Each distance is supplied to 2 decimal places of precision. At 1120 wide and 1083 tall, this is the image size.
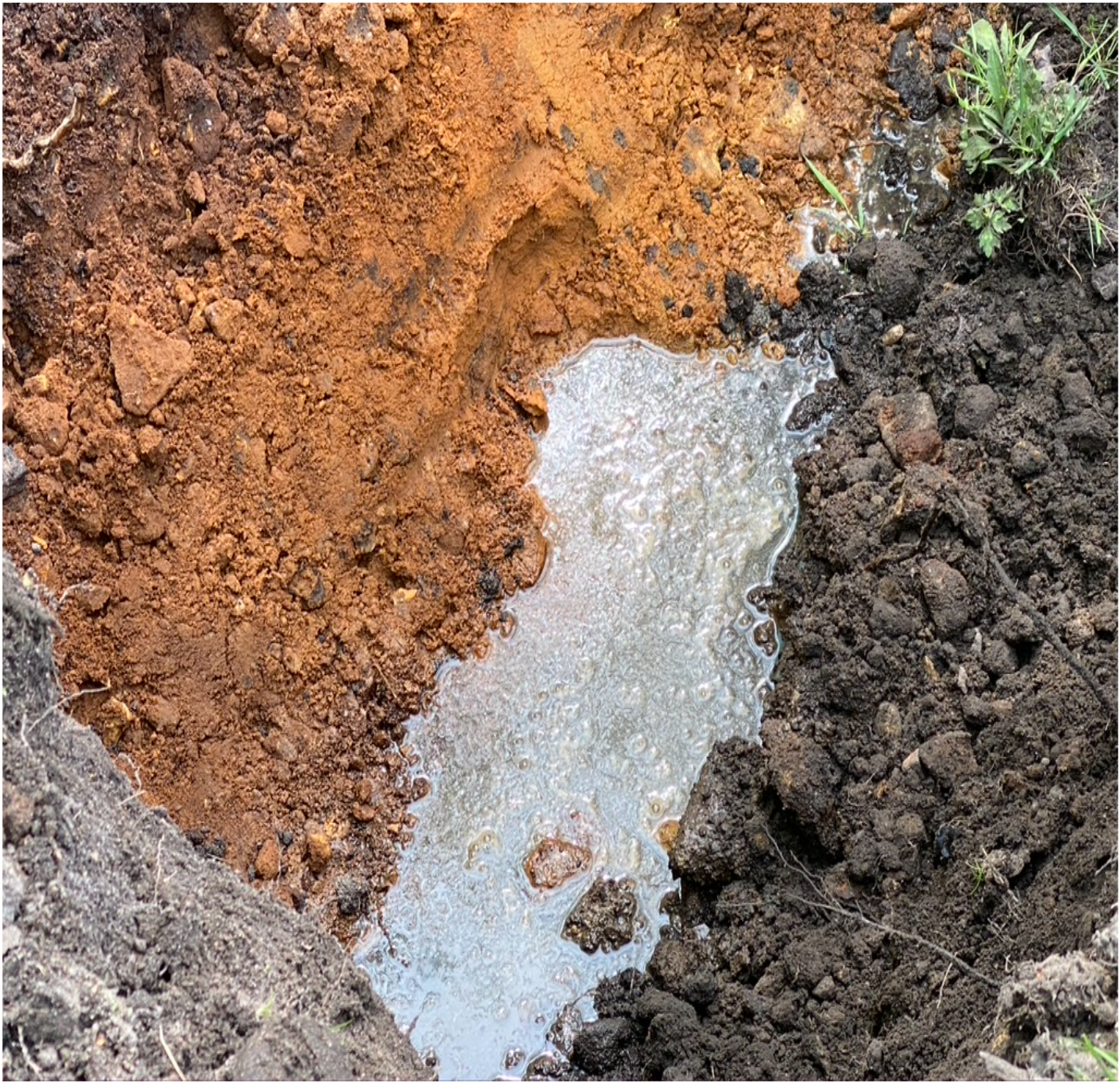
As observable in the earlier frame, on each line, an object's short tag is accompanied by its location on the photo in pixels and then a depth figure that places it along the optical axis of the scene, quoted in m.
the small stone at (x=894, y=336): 3.57
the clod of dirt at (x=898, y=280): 3.59
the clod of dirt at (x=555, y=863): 3.20
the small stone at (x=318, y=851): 3.13
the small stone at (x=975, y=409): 3.29
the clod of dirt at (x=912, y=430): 3.36
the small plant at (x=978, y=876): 2.71
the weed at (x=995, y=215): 3.44
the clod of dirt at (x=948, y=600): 3.06
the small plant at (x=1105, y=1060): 2.12
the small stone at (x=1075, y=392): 3.16
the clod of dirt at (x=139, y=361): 2.87
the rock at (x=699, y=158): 3.80
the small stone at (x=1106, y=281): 3.25
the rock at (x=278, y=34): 2.97
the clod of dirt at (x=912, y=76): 3.80
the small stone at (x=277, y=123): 3.03
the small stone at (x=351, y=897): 3.12
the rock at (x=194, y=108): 2.94
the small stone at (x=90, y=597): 2.85
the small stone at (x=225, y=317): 2.98
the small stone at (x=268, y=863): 3.05
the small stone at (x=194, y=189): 2.98
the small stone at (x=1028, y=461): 3.14
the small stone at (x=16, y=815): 2.17
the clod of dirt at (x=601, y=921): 3.12
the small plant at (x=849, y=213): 3.80
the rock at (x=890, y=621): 3.12
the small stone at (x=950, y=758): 2.88
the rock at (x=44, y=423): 2.75
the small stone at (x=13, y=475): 2.69
